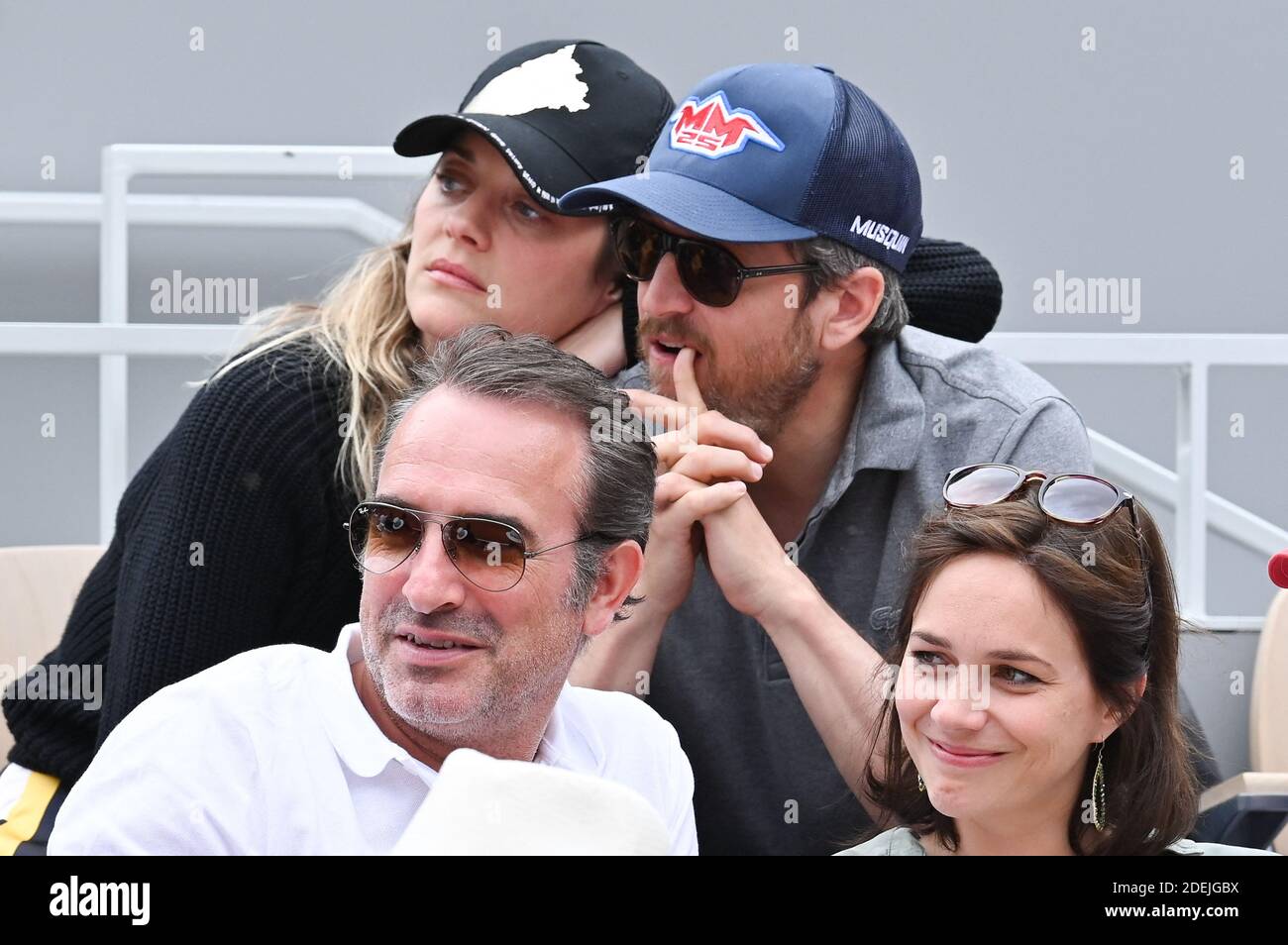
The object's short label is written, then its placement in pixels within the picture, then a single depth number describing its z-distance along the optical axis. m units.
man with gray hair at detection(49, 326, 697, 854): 2.92
